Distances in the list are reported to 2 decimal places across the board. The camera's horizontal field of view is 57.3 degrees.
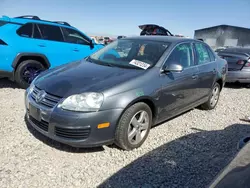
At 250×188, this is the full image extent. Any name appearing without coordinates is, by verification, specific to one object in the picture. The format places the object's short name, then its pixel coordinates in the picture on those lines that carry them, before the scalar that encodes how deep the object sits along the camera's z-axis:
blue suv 5.18
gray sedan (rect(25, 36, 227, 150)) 2.71
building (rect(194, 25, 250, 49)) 33.75
